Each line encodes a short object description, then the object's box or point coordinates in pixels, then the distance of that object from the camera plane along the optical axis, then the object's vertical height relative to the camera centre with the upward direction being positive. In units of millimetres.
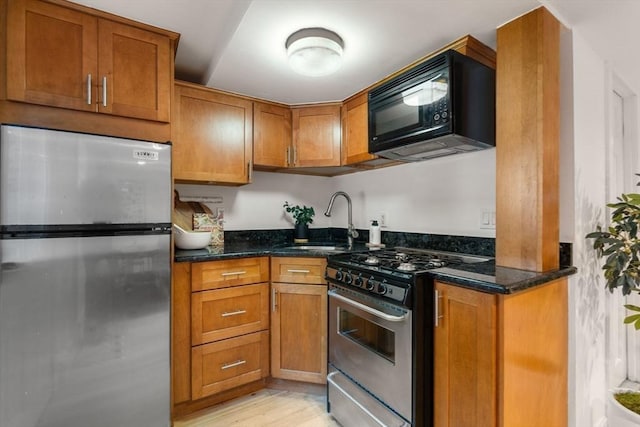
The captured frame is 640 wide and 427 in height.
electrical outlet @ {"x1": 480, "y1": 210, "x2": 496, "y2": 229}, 1846 -34
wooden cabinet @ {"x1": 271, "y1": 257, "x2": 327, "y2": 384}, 2076 -726
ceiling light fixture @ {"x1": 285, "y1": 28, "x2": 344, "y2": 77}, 1520 +838
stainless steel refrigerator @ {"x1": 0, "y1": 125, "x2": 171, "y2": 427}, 1301 -306
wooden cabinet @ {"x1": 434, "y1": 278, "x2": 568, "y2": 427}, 1176 -603
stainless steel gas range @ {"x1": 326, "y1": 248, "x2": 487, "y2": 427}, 1396 -637
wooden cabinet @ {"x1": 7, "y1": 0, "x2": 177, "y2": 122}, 1396 +772
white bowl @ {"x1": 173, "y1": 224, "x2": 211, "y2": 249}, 2105 -170
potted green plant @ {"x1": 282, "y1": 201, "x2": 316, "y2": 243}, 2814 -51
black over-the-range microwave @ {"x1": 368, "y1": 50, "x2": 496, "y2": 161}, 1535 +584
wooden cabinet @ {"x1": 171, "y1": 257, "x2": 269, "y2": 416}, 1850 -748
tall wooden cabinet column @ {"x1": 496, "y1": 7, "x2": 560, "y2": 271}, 1383 +345
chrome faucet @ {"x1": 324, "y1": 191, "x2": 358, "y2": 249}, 2641 -105
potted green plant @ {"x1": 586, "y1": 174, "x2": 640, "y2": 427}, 1436 -161
